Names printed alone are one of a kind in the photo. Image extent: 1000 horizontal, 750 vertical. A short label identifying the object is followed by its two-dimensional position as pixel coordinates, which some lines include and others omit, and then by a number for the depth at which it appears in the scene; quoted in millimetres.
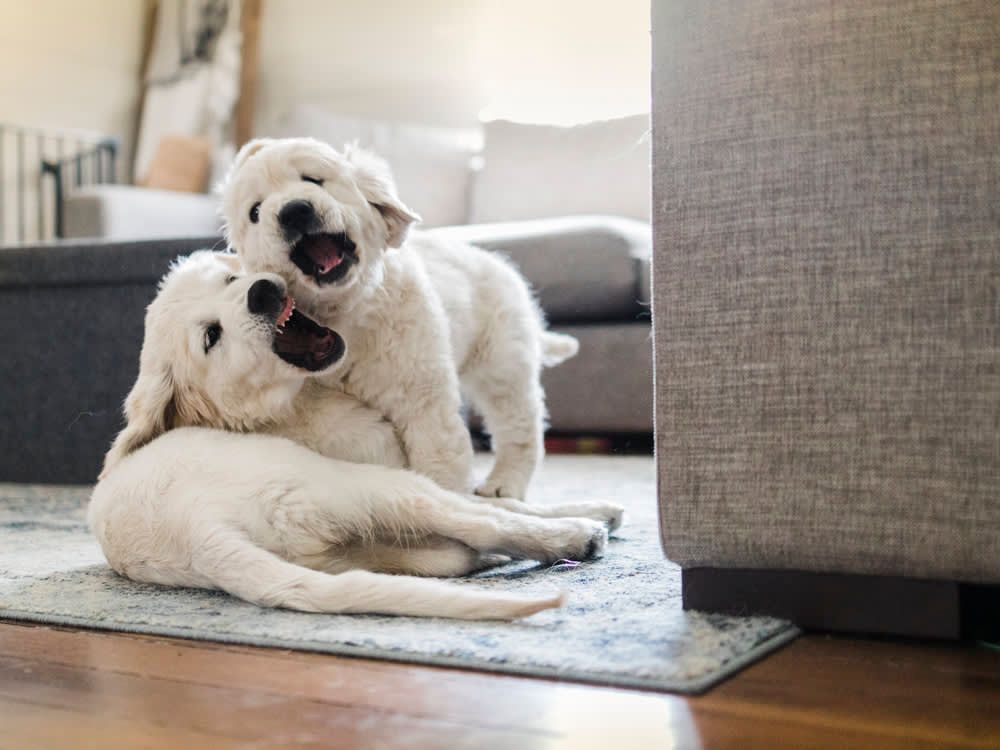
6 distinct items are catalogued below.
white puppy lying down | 1243
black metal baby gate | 5504
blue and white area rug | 987
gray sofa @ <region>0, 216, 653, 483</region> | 2652
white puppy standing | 1523
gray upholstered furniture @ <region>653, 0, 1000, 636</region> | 1028
